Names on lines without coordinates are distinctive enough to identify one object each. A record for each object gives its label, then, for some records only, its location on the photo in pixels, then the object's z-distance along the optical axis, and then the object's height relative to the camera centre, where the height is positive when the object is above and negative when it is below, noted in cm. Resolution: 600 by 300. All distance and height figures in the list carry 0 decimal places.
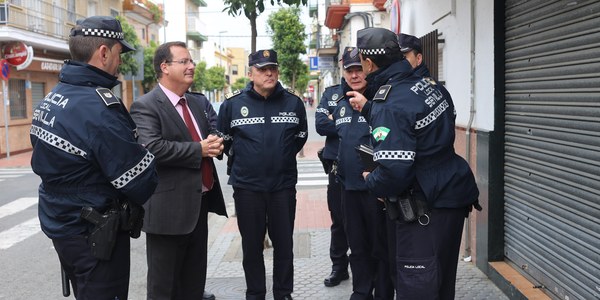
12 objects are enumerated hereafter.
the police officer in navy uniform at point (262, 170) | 476 -41
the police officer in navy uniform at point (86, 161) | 288 -19
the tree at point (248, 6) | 580 +125
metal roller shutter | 362 -19
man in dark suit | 393 -37
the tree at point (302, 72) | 2762 +244
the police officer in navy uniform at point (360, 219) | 449 -80
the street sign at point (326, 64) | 2597 +268
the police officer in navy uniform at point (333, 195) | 550 -74
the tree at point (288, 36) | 2469 +379
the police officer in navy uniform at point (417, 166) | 321 -27
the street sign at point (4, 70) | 1853 +181
